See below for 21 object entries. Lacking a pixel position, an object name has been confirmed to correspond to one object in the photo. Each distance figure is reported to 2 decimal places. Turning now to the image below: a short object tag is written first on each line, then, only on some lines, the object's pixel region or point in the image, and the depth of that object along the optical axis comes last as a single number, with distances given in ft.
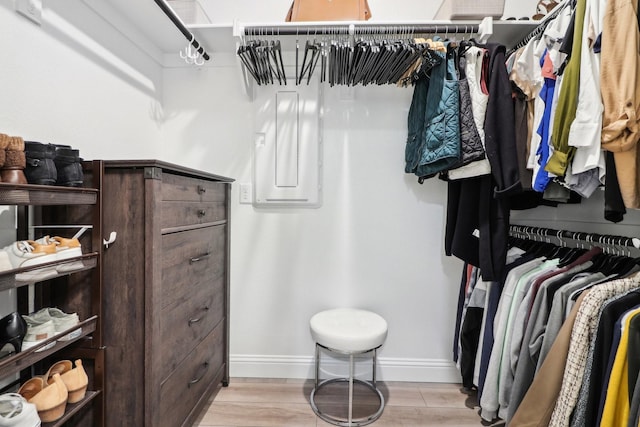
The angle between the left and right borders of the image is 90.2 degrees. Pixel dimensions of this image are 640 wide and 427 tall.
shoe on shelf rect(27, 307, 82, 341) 3.12
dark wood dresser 3.50
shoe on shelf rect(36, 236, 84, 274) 2.96
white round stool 4.90
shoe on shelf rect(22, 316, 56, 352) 2.85
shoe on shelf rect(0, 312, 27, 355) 2.69
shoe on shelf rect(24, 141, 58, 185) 2.84
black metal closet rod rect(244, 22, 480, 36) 5.11
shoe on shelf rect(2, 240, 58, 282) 2.67
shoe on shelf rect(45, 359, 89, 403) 3.18
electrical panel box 6.23
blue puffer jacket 4.57
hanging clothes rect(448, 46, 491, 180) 4.55
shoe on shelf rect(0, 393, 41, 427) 2.56
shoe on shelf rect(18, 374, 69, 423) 2.91
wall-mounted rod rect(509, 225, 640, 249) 3.78
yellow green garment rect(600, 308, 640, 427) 2.86
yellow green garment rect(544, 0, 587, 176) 3.46
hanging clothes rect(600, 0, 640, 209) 3.01
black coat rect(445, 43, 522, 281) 4.39
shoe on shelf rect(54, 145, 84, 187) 3.10
